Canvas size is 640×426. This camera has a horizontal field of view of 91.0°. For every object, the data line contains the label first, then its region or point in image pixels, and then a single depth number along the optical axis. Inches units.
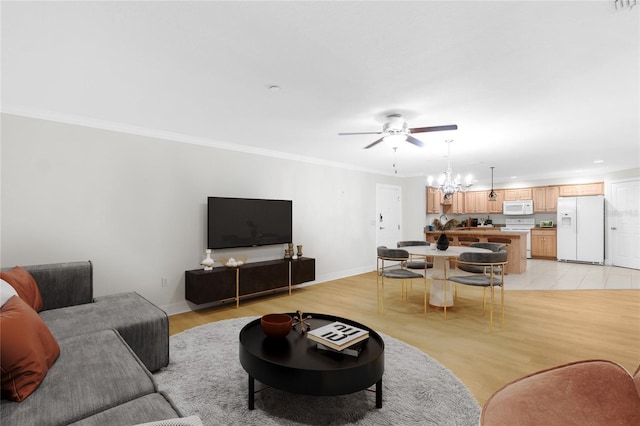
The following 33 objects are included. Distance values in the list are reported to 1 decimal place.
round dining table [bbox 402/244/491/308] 162.9
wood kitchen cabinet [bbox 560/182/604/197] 319.7
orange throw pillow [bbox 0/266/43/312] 93.5
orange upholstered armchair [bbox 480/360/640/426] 28.4
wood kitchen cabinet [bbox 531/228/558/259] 344.5
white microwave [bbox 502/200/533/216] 365.7
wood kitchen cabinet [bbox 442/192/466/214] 411.2
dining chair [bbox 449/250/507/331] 141.4
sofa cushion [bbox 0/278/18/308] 73.4
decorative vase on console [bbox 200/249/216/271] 170.6
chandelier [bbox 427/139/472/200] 209.0
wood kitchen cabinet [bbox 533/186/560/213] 349.1
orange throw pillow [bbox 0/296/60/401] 55.2
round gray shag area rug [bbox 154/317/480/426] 77.1
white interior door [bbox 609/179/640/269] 287.0
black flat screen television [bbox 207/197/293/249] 177.0
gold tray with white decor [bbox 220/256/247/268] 176.2
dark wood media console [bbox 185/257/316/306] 162.0
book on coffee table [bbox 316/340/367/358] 78.8
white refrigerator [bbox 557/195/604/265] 308.3
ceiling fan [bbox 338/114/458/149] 136.3
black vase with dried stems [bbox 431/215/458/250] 170.6
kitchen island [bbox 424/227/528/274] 270.7
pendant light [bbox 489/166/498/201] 350.6
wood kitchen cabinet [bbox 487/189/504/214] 388.8
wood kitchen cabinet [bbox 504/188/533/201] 370.1
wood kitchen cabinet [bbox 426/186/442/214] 373.7
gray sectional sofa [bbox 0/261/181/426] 52.4
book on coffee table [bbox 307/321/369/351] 78.2
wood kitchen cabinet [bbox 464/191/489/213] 400.2
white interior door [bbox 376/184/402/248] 300.0
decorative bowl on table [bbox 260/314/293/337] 85.4
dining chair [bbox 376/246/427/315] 158.2
